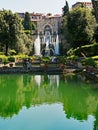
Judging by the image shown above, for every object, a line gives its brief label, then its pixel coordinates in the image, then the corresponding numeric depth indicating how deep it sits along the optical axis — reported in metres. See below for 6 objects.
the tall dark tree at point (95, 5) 13.71
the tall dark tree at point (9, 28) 23.97
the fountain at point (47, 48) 35.74
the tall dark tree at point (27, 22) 46.33
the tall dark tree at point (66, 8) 39.01
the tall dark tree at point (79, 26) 20.69
